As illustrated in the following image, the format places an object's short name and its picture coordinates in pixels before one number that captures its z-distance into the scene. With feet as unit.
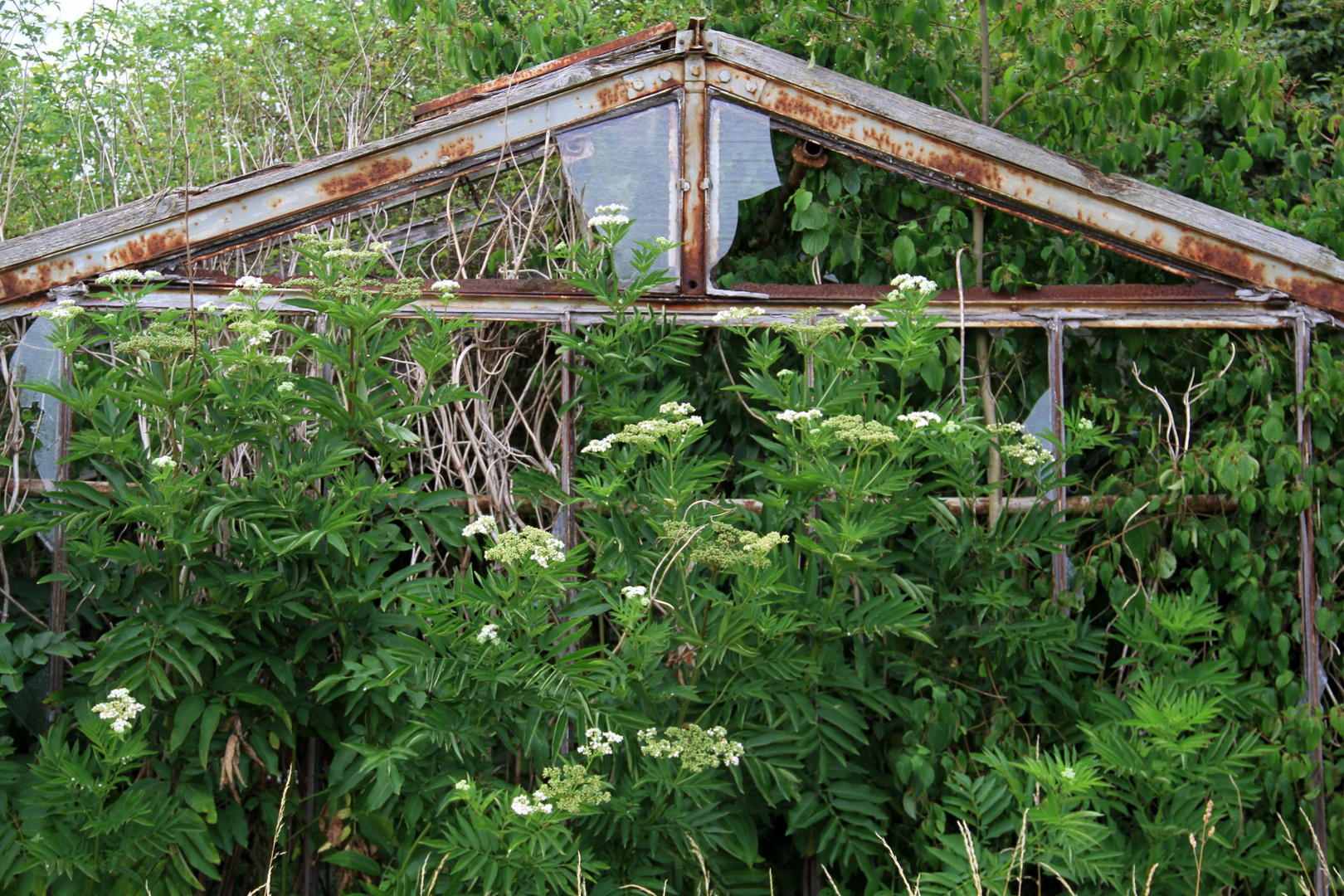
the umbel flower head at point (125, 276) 11.33
